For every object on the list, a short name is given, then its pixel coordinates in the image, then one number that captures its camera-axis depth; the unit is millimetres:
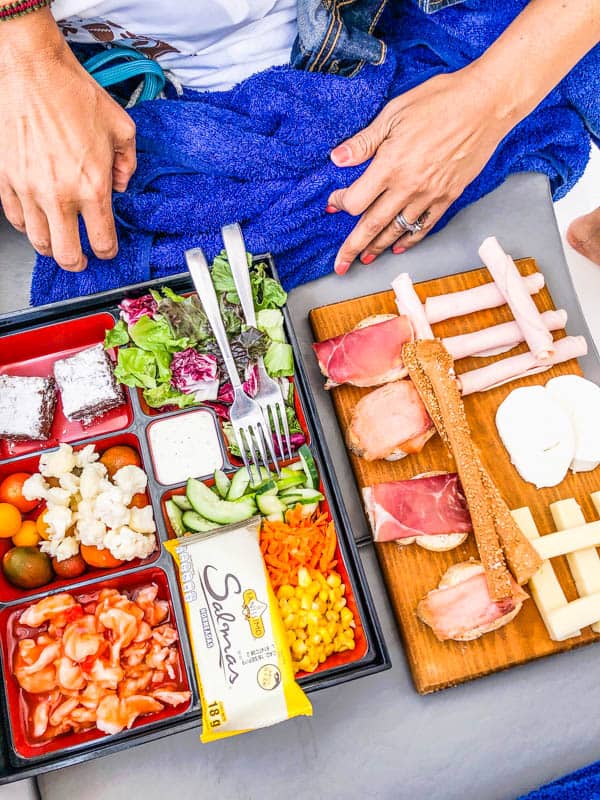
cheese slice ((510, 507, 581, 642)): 582
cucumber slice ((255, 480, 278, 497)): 561
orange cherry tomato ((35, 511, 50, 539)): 563
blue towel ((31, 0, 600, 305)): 599
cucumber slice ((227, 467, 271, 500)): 570
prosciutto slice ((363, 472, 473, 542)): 573
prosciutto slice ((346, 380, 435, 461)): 593
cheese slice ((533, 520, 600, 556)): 582
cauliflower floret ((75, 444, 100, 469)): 576
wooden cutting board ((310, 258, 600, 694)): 578
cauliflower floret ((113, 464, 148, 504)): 563
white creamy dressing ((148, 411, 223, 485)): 585
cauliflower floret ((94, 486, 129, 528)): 549
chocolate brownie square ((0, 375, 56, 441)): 574
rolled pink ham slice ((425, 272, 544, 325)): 636
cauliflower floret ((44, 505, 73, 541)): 554
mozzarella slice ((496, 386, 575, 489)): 610
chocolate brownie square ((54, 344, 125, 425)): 581
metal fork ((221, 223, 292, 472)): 560
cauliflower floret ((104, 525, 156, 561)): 547
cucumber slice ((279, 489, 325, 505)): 557
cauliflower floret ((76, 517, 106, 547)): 550
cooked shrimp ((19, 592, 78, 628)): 537
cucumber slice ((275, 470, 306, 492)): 564
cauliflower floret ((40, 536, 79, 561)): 557
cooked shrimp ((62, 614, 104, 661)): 524
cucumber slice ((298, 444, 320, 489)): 563
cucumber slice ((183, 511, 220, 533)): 556
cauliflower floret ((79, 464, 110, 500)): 561
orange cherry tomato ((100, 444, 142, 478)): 587
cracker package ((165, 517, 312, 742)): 508
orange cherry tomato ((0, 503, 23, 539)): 560
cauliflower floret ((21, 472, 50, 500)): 563
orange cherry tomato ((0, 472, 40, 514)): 572
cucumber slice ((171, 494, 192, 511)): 569
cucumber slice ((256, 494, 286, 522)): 559
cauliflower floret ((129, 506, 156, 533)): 559
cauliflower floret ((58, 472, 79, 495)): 564
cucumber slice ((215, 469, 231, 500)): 574
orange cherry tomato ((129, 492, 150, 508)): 579
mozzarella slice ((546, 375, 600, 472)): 619
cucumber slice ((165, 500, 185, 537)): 562
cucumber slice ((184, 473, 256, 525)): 559
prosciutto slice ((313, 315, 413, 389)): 606
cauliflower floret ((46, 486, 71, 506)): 558
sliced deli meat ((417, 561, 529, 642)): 562
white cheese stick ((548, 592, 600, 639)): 570
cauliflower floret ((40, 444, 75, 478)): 565
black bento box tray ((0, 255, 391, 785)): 515
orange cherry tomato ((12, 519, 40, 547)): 567
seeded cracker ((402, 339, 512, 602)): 565
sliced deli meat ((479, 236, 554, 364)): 620
